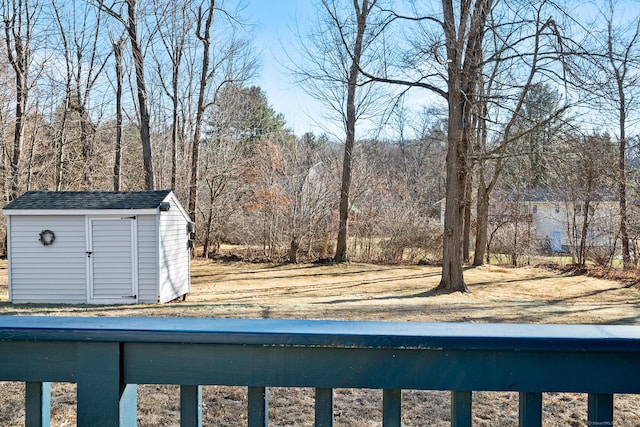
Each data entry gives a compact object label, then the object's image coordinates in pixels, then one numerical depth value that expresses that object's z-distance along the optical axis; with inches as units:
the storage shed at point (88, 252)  356.5
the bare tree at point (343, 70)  399.9
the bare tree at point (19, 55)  605.9
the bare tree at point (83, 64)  681.0
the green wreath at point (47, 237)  356.2
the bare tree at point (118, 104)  617.9
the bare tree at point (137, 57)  517.7
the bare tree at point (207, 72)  691.4
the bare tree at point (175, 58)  662.8
